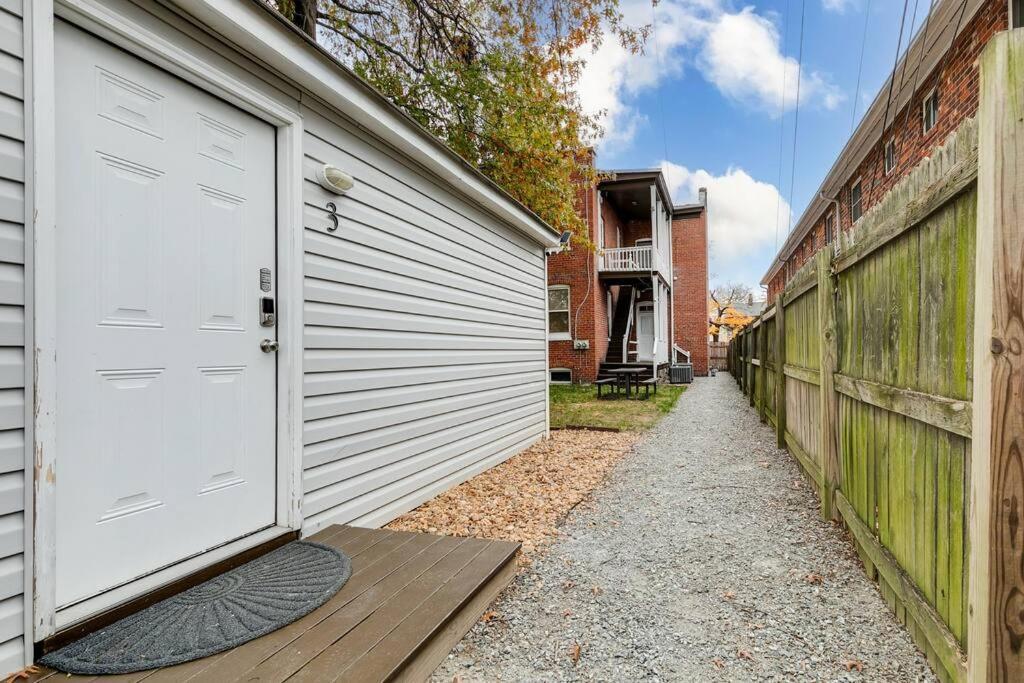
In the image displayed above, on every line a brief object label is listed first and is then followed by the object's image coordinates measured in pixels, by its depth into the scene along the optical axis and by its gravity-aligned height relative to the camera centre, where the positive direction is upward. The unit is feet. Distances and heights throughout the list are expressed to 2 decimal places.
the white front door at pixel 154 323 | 6.08 +0.19
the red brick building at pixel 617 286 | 45.57 +5.17
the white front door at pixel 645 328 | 54.85 +1.27
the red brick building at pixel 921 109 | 20.08 +11.76
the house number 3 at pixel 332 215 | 10.05 +2.39
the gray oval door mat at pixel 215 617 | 5.46 -3.39
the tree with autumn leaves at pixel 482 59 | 29.19 +16.41
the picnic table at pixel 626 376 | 37.65 -2.80
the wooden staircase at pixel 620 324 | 48.65 +1.52
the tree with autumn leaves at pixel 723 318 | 115.16 +5.17
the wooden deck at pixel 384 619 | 5.37 -3.51
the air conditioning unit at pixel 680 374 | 52.49 -3.43
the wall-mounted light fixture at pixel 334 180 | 9.80 +3.04
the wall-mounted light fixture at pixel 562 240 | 23.17 +4.57
